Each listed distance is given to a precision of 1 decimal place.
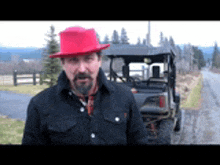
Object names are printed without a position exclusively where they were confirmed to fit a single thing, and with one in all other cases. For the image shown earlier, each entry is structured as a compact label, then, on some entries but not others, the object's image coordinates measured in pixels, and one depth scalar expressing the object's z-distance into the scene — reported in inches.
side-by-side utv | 213.2
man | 63.7
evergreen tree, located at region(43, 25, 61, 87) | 335.6
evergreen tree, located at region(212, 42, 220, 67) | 3165.6
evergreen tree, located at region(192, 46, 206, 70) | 2829.5
